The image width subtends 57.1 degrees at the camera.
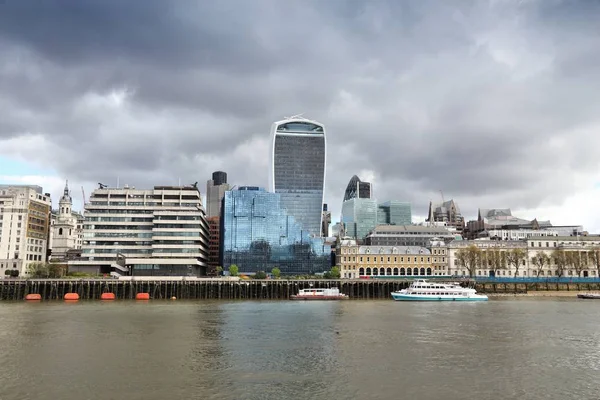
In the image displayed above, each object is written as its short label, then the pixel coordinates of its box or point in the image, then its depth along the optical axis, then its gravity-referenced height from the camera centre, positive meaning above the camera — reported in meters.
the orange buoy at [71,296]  144.29 -4.88
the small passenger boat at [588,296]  156.54 -5.63
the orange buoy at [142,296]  150.00 -5.13
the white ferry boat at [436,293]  144.62 -4.43
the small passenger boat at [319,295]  149.25 -4.91
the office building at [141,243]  195.12 +12.02
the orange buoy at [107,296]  146.88 -5.00
